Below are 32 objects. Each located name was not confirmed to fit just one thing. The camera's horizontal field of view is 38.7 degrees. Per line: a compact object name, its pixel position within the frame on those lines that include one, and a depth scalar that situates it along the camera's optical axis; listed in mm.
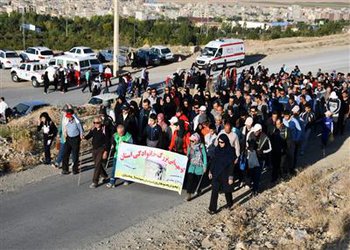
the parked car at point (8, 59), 37938
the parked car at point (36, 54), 38850
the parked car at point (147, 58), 38125
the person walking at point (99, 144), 10492
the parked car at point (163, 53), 40000
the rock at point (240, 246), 7934
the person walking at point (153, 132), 10844
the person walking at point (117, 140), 10516
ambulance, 34656
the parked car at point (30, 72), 30250
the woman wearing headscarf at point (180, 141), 10539
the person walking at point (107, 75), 28219
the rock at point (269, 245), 8152
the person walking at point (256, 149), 10367
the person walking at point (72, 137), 11016
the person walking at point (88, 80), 27547
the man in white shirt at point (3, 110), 18688
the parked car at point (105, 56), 42188
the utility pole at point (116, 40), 33188
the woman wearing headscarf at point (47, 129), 11633
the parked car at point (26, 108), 20261
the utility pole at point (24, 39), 56588
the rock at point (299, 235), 8289
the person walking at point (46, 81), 27667
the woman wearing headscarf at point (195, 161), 9844
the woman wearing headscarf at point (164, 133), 10820
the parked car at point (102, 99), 21536
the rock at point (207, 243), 8289
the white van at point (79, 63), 30539
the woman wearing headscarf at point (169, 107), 14117
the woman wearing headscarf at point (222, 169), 9039
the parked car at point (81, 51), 38000
